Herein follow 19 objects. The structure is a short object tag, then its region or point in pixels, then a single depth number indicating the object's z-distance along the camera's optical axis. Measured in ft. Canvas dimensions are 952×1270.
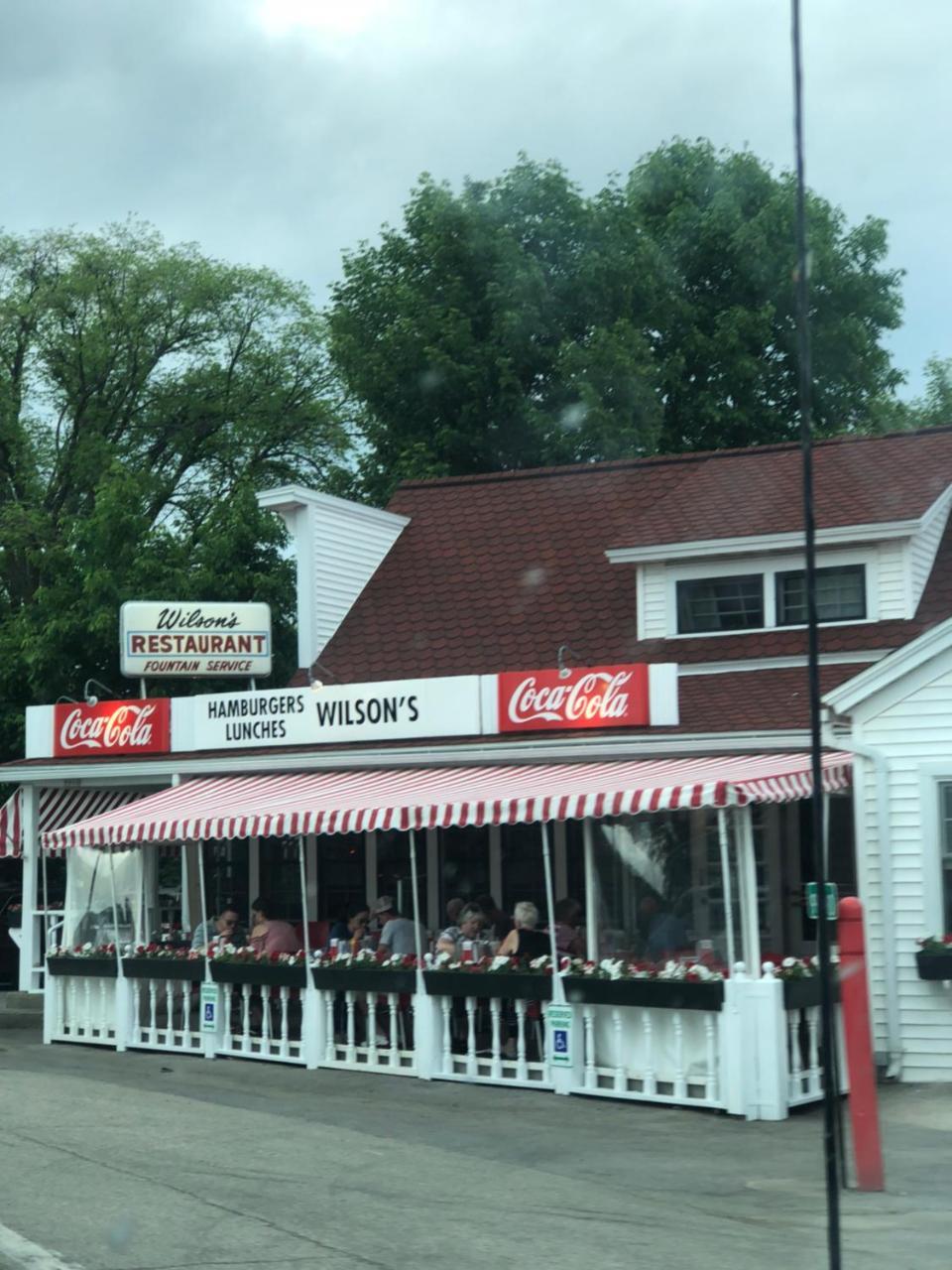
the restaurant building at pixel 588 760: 47.85
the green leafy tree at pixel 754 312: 116.37
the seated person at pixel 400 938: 54.60
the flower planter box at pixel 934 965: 47.78
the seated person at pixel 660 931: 47.47
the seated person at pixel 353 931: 55.66
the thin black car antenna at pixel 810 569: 25.77
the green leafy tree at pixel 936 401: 141.79
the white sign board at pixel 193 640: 72.13
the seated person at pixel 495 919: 56.85
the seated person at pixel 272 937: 57.77
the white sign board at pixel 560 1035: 47.78
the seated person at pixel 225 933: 58.75
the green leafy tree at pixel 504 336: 110.42
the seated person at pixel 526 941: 49.90
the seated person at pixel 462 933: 51.72
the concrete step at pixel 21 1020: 71.20
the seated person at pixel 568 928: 50.75
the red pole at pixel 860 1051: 33.27
